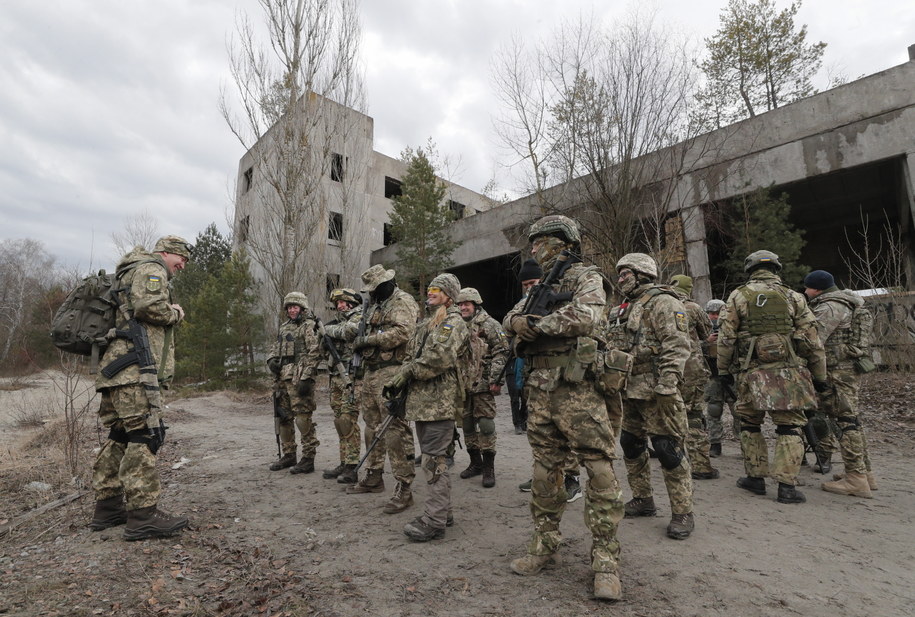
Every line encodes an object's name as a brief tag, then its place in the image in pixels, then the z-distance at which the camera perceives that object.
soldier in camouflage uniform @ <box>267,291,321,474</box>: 5.45
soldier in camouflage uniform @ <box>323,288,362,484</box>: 5.07
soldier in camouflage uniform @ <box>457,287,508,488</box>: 4.93
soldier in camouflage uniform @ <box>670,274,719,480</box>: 4.96
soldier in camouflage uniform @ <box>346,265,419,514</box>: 4.13
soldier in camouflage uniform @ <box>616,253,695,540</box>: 3.41
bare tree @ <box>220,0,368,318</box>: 15.00
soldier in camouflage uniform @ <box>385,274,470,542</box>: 3.44
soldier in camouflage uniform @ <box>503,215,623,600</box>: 2.64
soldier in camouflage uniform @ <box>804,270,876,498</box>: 4.43
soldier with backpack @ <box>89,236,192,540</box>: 3.45
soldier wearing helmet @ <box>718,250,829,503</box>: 4.12
